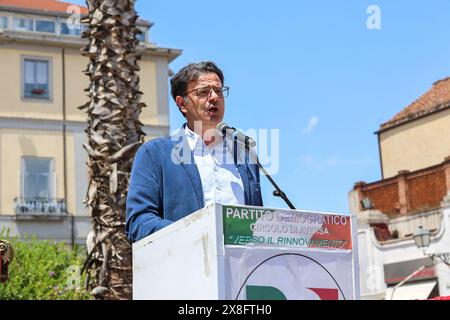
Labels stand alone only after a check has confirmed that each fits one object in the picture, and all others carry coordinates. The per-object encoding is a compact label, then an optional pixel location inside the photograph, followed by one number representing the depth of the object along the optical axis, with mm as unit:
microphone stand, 5209
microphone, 5367
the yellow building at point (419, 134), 50864
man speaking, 5248
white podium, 3952
